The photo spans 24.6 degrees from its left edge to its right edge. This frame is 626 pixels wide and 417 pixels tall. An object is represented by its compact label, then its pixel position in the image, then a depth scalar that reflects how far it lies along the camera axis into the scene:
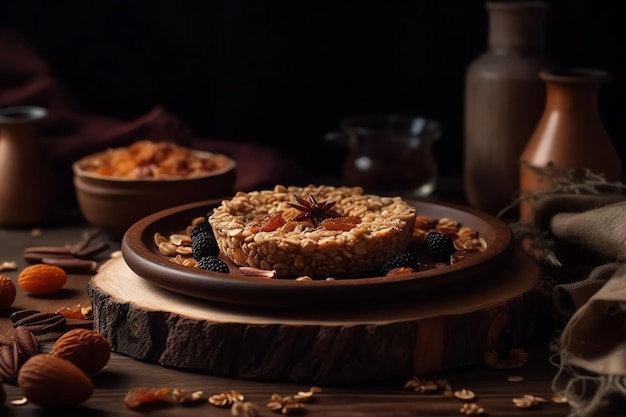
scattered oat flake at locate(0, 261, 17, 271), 0.92
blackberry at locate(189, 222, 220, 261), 0.81
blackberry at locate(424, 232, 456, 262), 0.81
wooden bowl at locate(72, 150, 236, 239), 0.97
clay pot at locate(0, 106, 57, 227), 1.03
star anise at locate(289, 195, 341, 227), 0.81
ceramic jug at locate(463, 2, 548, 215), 1.03
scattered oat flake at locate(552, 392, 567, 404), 0.69
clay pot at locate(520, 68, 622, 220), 0.93
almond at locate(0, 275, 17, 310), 0.83
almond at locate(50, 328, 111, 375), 0.72
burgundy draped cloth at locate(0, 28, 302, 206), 1.09
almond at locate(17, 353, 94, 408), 0.68
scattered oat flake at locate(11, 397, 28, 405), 0.70
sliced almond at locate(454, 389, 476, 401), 0.69
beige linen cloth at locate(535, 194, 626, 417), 0.68
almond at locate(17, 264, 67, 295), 0.86
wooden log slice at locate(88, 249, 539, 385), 0.71
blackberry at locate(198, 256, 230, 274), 0.77
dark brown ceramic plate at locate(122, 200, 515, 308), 0.71
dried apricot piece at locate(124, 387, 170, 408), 0.69
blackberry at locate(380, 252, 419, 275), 0.77
